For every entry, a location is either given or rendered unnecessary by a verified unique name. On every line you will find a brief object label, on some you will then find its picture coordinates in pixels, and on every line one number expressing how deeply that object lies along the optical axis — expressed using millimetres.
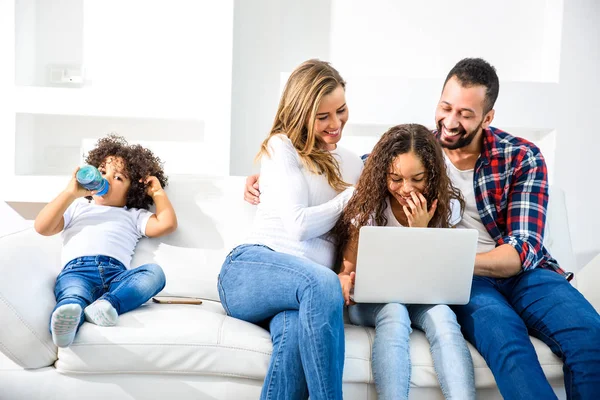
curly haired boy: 1942
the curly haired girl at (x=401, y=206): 1820
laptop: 1737
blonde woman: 1656
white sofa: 1755
